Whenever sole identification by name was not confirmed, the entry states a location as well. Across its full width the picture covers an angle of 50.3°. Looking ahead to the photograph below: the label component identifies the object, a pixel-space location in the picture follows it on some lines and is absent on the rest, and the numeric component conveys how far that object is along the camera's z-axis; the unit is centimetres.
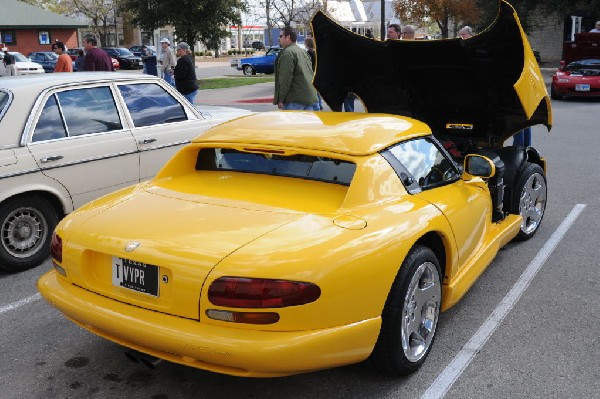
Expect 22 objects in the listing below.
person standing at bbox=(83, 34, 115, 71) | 1052
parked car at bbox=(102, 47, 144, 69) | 4344
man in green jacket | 911
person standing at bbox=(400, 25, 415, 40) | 991
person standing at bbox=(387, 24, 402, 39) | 1073
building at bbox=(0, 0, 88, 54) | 5106
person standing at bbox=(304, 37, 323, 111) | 1205
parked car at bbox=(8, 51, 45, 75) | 2838
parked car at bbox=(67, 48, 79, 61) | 4149
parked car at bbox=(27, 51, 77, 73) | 3706
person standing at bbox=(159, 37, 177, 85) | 1592
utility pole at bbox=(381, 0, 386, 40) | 3216
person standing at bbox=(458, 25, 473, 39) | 1124
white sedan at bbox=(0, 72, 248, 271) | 521
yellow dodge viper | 280
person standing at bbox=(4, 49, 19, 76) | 1664
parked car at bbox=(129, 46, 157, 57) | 4889
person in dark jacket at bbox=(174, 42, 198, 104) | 1146
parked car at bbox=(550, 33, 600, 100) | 1798
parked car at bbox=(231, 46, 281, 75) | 3500
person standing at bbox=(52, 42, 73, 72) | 1155
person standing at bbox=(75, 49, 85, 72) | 1437
